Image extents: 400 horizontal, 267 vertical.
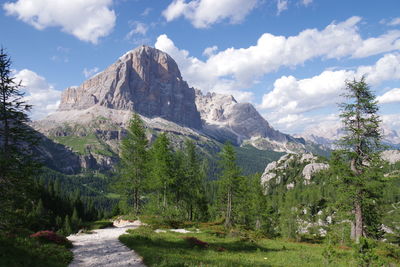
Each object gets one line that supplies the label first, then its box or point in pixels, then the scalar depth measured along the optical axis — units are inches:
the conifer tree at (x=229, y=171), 1692.9
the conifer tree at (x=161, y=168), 1464.1
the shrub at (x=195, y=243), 839.1
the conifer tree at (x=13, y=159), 722.8
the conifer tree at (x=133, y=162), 1426.8
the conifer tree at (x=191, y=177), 1895.4
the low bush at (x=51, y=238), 749.3
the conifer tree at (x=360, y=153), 925.2
